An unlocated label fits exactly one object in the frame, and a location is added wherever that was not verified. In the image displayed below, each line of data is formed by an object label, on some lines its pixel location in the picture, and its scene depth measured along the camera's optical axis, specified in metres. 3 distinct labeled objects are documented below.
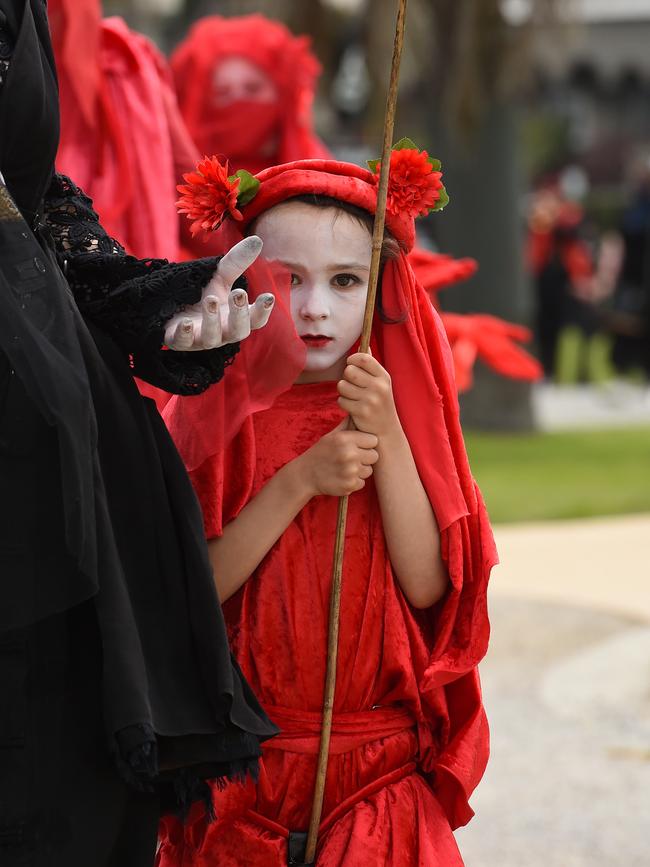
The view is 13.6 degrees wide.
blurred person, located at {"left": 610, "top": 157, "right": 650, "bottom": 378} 27.10
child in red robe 4.48
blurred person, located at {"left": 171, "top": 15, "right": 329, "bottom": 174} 9.42
